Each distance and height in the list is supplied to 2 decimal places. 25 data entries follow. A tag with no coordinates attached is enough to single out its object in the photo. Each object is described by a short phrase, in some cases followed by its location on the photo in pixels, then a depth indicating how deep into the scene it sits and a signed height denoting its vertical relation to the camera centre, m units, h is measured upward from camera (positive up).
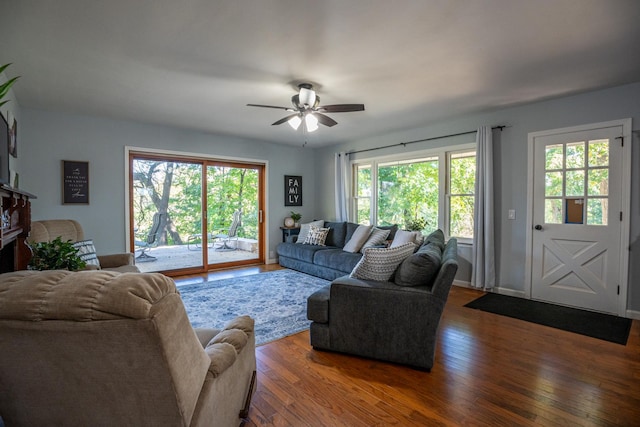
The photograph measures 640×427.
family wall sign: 6.47 +0.42
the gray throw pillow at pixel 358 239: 4.88 -0.49
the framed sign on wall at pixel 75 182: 4.14 +0.37
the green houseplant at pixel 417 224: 4.84 -0.25
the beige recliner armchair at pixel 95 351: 0.75 -0.38
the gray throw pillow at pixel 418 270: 2.31 -0.47
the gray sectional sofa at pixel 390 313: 2.21 -0.82
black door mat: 2.90 -1.18
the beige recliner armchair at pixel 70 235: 3.04 -0.29
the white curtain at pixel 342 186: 6.11 +0.48
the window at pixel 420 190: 4.57 +0.33
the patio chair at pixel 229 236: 5.70 -0.53
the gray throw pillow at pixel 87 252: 2.94 -0.44
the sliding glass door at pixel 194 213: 4.92 -0.07
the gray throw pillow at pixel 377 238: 4.58 -0.45
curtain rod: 4.14 +1.15
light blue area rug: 3.03 -1.15
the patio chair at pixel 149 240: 4.91 -0.51
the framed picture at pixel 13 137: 3.08 +0.78
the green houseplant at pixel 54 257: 2.14 -0.35
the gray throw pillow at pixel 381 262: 2.47 -0.44
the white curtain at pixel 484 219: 4.11 -0.13
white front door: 3.34 -0.09
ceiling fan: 3.09 +1.09
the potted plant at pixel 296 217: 6.38 -0.17
